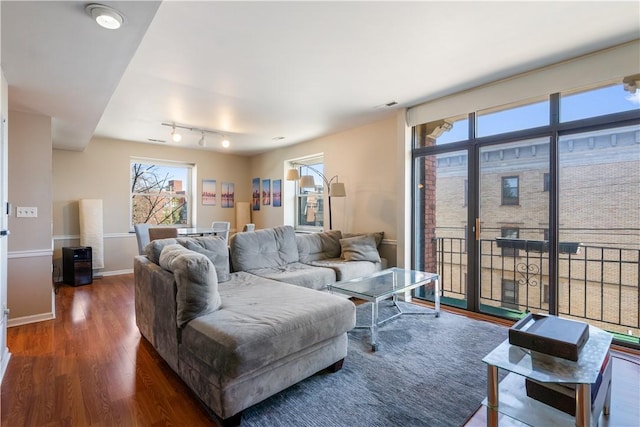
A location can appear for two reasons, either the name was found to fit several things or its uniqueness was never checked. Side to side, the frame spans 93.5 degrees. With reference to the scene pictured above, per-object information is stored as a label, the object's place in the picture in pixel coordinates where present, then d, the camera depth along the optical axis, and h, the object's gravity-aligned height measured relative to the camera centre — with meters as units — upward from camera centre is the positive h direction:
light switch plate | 3.11 -0.02
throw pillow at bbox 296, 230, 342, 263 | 4.15 -0.51
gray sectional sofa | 1.60 -0.70
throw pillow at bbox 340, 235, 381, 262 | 3.97 -0.53
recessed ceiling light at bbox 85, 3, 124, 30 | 1.58 +1.06
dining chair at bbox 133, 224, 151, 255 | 4.37 -0.36
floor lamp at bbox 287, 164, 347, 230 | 4.41 +0.43
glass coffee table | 2.55 -0.72
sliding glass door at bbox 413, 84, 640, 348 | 2.63 +0.01
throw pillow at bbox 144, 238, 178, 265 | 2.49 -0.33
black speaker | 4.62 -0.86
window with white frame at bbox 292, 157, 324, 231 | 5.64 +0.20
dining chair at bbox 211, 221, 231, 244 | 5.09 -0.33
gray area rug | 1.70 -1.17
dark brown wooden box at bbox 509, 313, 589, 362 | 1.46 -0.65
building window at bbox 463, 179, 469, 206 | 3.53 +0.21
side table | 1.31 -0.77
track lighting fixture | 4.53 +1.28
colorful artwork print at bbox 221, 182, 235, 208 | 6.77 +0.34
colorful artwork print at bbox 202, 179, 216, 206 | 6.47 +0.39
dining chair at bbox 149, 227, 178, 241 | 4.14 -0.30
